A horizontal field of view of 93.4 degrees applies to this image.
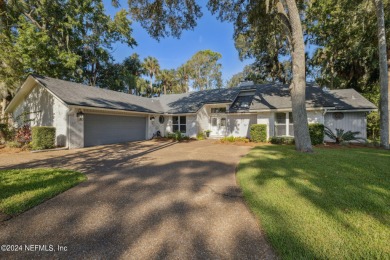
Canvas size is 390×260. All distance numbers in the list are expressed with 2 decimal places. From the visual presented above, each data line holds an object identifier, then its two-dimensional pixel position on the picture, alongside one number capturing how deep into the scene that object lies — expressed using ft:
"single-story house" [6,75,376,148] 38.55
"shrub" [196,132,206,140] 55.72
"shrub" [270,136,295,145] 41.45
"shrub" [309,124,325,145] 38.78
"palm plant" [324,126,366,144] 38.83
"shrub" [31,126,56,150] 33.83
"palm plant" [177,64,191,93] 127.75
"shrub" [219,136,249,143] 46.20
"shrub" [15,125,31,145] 36.52
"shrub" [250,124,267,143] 44.29
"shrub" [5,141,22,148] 35.55
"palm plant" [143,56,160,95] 108.68
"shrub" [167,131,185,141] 51.88
